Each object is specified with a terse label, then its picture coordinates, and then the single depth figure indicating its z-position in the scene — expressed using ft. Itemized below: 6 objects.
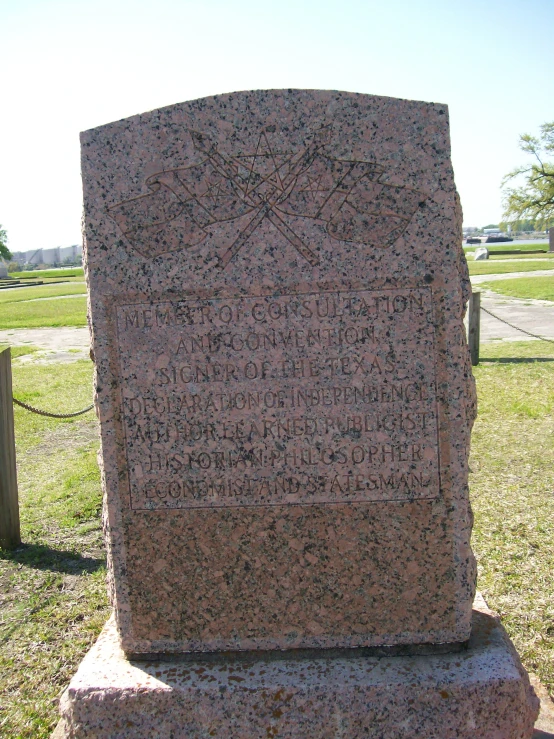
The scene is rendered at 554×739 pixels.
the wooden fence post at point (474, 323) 32.40
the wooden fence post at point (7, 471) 14.67
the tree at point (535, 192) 143.43
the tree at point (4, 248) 205.40
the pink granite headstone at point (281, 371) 7.86
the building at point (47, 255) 435.41
